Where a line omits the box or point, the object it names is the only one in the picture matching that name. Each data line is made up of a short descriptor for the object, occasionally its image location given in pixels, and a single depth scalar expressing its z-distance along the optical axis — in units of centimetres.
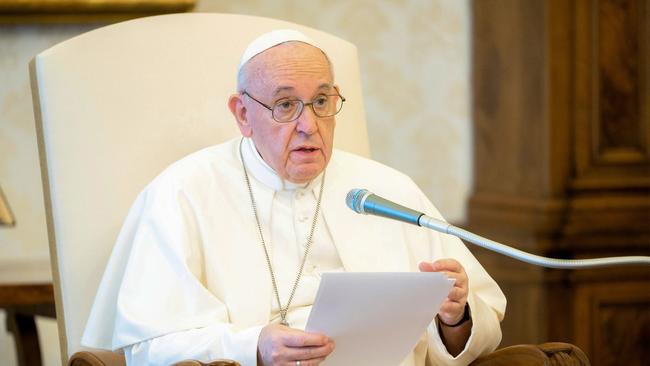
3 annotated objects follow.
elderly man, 555
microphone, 412
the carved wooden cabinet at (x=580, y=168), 918
